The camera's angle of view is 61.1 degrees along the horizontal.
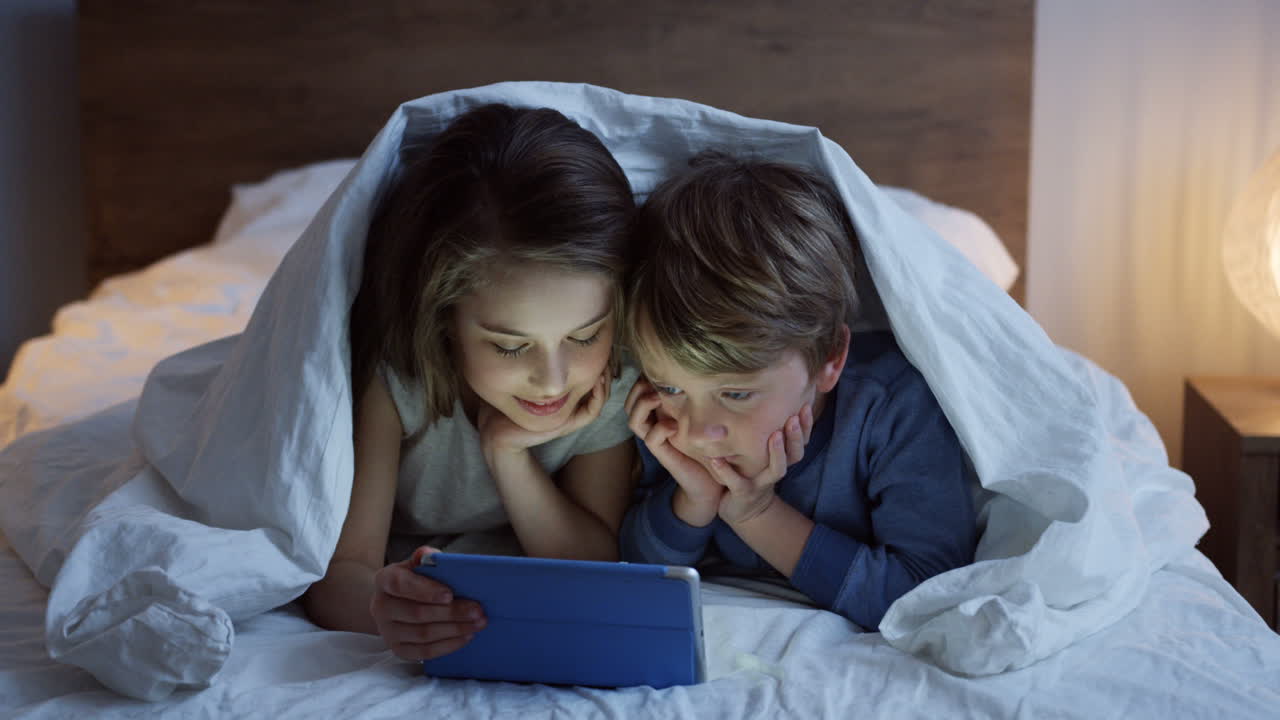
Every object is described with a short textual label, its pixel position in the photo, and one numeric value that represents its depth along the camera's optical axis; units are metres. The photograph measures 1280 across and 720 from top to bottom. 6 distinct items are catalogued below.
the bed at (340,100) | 1.68
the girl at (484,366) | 0.84
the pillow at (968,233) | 1.75
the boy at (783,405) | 0.81
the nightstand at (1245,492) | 1.43
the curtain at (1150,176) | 1.87
